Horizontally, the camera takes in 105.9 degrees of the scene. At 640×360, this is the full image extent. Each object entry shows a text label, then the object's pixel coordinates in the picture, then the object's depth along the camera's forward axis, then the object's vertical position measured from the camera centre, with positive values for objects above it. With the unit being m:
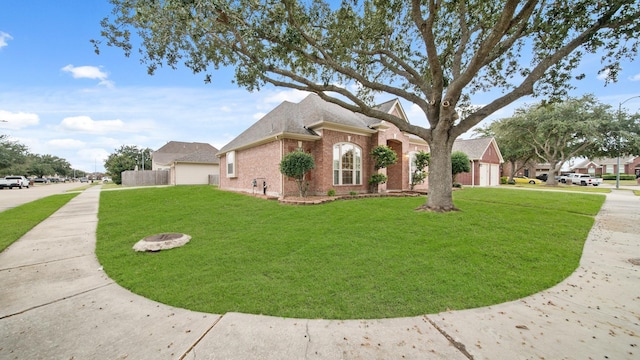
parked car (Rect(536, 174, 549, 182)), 38.48 -0.55
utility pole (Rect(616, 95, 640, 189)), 22.47 +5.80
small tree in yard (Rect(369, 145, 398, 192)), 13.52 +0.90
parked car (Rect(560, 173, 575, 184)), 32.38 -0.62
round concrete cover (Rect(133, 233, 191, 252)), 5.45 -1.53
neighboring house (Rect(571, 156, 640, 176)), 51.84 +1.48
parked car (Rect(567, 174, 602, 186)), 29.34 -0.84
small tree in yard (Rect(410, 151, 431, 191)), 15.70 +0.52
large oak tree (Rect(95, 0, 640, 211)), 7.25 +4.61
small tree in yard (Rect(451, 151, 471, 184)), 17.33 +0.89
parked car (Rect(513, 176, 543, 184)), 33.70 -1.01
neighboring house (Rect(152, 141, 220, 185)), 25.94 +0.86
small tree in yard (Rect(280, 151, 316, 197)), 10.83 +0.54
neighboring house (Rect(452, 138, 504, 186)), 27.11 +1.50
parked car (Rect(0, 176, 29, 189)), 28.31 -0.42
